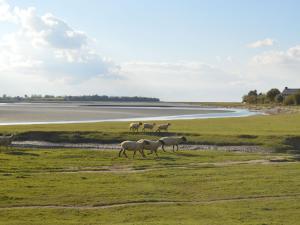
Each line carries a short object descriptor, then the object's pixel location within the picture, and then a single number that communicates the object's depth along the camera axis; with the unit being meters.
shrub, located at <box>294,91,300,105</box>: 165.25
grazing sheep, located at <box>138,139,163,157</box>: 38.94
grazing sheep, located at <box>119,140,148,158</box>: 37.92
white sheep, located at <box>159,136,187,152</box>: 43.58
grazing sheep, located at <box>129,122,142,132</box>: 56.56
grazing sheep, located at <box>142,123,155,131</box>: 57.02
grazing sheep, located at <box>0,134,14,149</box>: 43.44
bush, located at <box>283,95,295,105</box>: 167.38
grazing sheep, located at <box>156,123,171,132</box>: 55.88
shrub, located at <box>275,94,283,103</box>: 190.45
